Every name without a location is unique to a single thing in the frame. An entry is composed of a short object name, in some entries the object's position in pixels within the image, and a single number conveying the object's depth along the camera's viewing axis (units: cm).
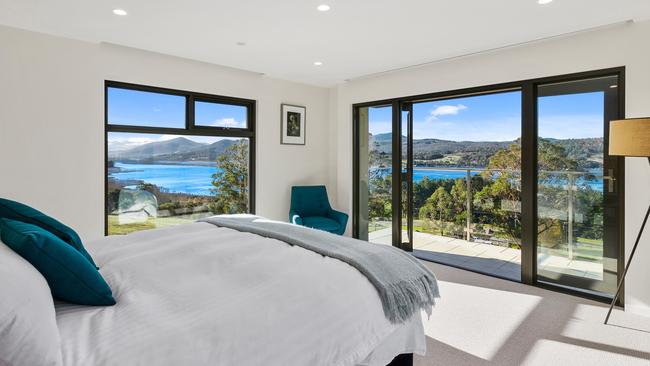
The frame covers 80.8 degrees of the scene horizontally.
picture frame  512
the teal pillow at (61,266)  135
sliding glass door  339
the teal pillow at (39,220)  167
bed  119
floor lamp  257
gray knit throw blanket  183
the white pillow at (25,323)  99
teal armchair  480
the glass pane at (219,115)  449
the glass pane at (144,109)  389
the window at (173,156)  395
